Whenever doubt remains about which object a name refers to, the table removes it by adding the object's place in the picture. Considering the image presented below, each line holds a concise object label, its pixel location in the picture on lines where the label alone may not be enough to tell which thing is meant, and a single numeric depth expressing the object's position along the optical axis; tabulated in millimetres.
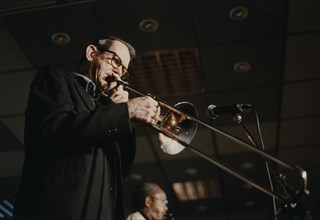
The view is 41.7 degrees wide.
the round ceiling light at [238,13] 3369
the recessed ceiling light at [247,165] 5579
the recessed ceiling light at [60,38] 3541
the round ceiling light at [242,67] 3889
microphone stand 1391
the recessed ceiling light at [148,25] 3469
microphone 1949
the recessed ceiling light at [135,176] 5737
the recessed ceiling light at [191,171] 5675
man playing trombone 1346
